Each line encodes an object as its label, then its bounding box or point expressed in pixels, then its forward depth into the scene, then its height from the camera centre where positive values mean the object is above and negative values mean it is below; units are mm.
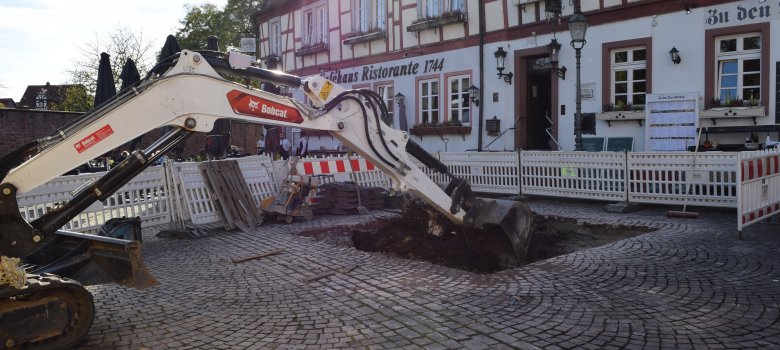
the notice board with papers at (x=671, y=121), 13547 +277
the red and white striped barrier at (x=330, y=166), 11914 -524
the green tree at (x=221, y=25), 50000 +10229
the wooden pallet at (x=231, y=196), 9938 -909
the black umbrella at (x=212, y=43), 9205 +1593
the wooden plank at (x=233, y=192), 10023 -848
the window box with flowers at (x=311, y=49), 25138 +4041
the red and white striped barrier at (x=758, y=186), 7811 -769
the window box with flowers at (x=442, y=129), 19064 +323
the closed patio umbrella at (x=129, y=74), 10570 +1310
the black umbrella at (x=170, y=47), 10398 +1765
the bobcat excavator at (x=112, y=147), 4020 -38
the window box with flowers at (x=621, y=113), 14500 +531
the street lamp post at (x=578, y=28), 12961 +2364
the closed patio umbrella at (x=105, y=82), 10516 +1180
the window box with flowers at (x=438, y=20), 18781 +3889
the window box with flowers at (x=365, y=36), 21953 +3973
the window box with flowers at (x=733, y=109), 12534 +482
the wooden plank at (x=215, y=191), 9883 -807
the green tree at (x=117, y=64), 36500 +5245
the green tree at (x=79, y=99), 35562 +2919
